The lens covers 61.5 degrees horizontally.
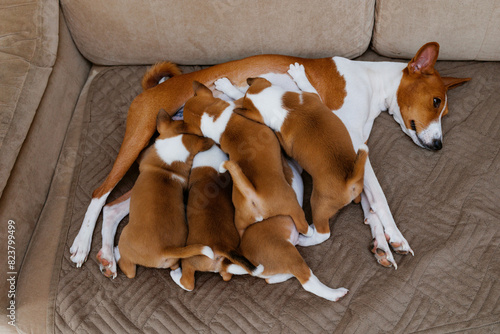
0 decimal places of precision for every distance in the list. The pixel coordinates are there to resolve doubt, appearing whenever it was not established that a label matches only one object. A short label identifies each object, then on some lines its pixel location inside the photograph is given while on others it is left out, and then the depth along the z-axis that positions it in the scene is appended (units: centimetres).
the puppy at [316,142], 160
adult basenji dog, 191
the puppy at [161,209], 159
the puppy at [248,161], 158
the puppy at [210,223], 158
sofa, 161
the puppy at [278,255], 155
